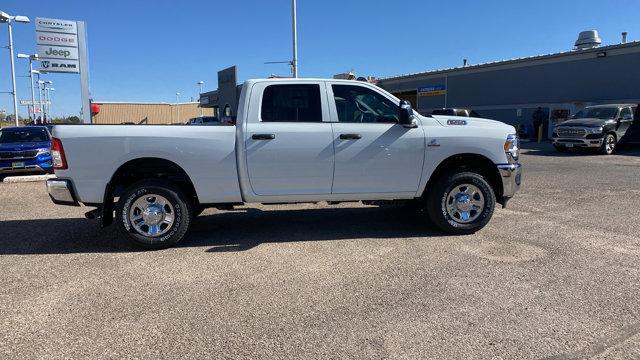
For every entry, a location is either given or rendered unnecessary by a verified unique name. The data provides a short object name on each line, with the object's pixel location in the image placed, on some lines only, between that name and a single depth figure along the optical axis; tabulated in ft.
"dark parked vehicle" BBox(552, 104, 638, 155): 56.70
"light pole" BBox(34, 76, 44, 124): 171.62
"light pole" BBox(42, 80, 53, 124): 182.93
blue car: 39.06
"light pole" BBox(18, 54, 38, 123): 115.44
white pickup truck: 17.39
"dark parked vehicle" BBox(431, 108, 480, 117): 65.32
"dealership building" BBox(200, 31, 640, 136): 75.56
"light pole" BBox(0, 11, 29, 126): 71.20
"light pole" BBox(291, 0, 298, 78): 96.63
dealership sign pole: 49.55
